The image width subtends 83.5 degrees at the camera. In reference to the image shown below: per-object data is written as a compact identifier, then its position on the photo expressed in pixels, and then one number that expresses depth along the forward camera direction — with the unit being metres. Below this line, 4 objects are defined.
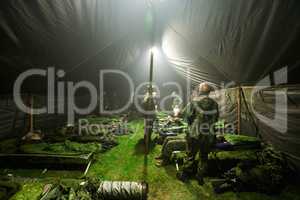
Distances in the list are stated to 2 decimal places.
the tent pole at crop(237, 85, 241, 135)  4.37
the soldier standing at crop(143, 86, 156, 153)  4.89
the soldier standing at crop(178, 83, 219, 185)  3.19
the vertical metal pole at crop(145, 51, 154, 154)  4.48
